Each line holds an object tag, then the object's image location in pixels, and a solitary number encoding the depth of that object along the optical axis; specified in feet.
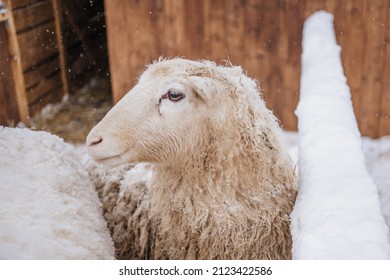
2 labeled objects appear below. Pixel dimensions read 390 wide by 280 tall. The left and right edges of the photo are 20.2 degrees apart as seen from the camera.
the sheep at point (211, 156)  6.73
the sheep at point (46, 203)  6.20
